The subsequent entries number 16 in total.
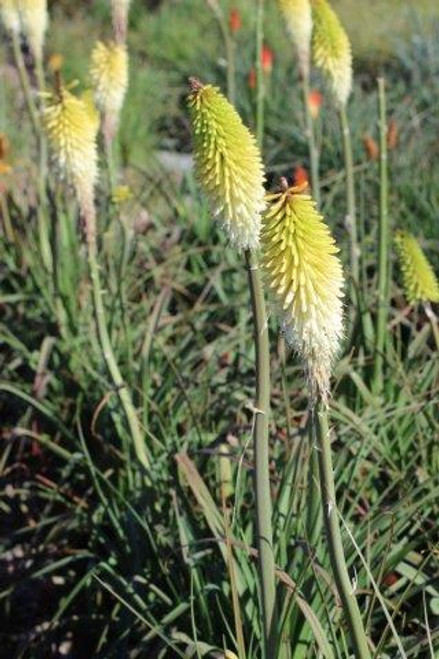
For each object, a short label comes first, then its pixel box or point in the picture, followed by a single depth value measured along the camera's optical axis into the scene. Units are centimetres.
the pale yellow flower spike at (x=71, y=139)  327
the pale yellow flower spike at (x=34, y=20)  432
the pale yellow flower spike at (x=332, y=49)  371
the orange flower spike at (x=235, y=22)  625
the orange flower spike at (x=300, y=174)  471
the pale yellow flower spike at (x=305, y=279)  210
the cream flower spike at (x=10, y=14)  442
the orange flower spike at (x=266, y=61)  622
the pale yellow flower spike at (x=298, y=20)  396
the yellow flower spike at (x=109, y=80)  379
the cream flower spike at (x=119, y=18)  383
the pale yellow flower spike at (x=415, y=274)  316
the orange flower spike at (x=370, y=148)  525
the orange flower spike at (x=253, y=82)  519
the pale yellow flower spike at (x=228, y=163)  224
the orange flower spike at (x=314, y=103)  576
